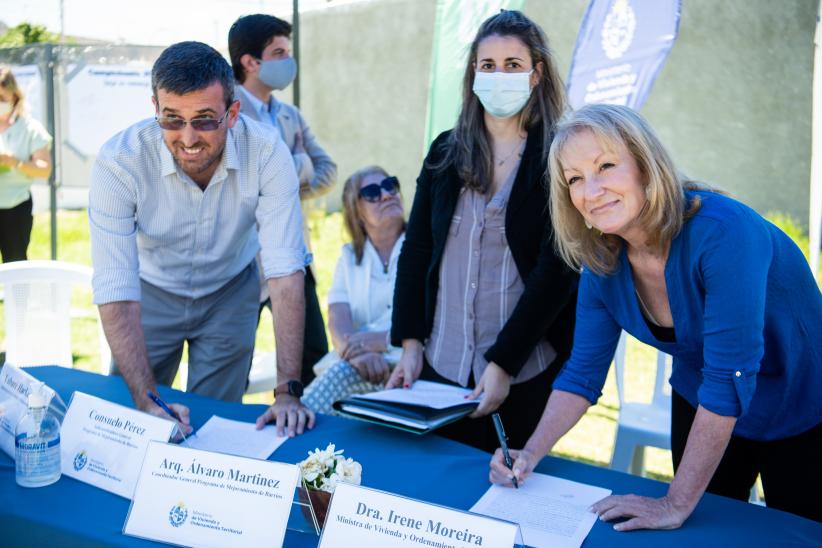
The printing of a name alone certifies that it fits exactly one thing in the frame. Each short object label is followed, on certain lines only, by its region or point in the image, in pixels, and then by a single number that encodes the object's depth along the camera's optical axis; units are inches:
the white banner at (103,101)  231.6
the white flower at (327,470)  56.4
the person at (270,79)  140.3
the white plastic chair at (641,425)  116.5
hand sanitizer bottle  66.1
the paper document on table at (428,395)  77.2
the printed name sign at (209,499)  54.9
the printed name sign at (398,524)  48.3
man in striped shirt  82.6
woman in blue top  58.1
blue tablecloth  58.4
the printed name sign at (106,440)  65.6
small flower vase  56.2
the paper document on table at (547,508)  58.4
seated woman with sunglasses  134.2
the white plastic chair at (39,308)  126.8
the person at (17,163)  214.5
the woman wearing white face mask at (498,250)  85.8
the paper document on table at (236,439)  74.2
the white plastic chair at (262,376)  141.4
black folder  73.7
